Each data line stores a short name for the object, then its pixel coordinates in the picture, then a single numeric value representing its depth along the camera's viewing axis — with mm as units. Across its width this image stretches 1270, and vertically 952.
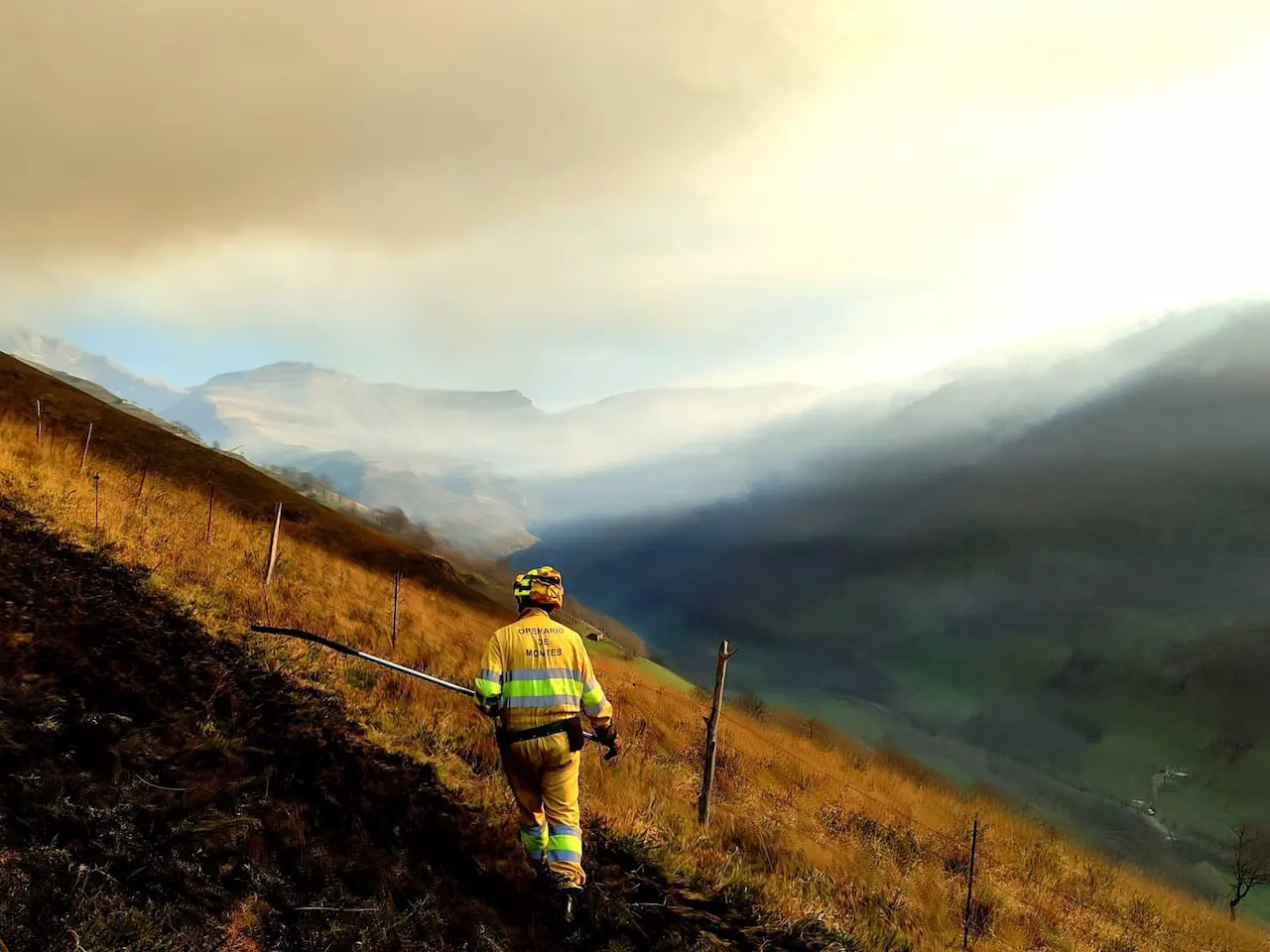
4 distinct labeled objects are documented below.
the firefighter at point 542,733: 5234
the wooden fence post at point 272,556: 12227
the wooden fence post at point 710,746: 8227
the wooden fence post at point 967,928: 7109
